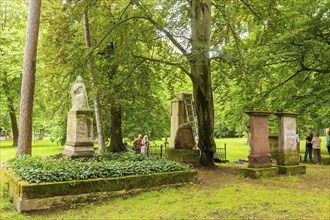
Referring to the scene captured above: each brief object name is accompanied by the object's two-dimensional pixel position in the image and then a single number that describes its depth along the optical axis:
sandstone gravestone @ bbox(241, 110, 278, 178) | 10.10
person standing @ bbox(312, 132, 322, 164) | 14.40
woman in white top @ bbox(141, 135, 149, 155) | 18.63
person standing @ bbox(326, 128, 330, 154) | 15.30
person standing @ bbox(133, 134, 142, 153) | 19.03
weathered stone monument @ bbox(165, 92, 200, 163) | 12.14
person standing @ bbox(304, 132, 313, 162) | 15.38
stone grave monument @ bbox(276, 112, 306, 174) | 10.91
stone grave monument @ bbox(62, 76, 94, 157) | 10.58
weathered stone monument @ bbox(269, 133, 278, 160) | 16.34
